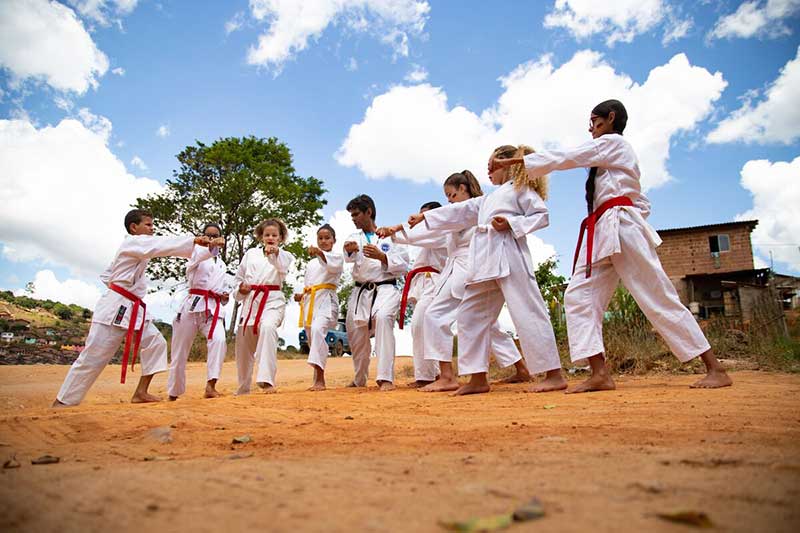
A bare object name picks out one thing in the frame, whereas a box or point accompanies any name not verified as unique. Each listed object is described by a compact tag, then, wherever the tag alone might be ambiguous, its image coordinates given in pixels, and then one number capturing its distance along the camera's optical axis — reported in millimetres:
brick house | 27547
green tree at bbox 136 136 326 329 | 21000
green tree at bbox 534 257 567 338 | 9628
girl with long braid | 4203
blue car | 20297
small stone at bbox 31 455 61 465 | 2237
